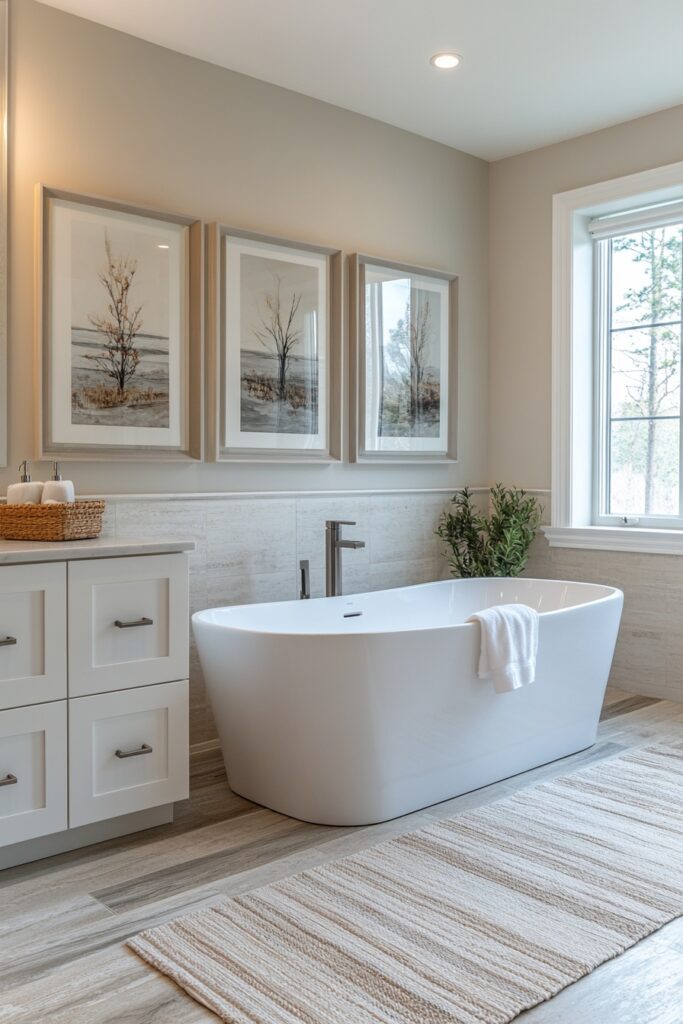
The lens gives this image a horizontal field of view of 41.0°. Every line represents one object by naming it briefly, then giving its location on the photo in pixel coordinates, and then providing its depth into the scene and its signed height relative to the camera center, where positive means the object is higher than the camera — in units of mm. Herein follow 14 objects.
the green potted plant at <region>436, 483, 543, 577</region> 4270 -165
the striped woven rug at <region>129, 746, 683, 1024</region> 1797 -966
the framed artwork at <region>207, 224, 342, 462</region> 3463 +602
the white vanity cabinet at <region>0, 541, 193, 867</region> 2328 -525
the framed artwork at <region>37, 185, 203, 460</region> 3014 +585
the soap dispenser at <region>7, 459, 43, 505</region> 2705 +12
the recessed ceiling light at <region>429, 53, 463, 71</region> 3455 +1680
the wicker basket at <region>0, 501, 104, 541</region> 2559 -69
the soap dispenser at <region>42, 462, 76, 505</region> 2684 +16
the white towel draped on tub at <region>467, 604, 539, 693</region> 2824 -460
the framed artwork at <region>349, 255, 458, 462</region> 3982 +630
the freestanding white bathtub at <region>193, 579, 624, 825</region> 2574 -647
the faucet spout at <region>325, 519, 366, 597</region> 3645 -232
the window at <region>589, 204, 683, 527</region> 4148 +626
